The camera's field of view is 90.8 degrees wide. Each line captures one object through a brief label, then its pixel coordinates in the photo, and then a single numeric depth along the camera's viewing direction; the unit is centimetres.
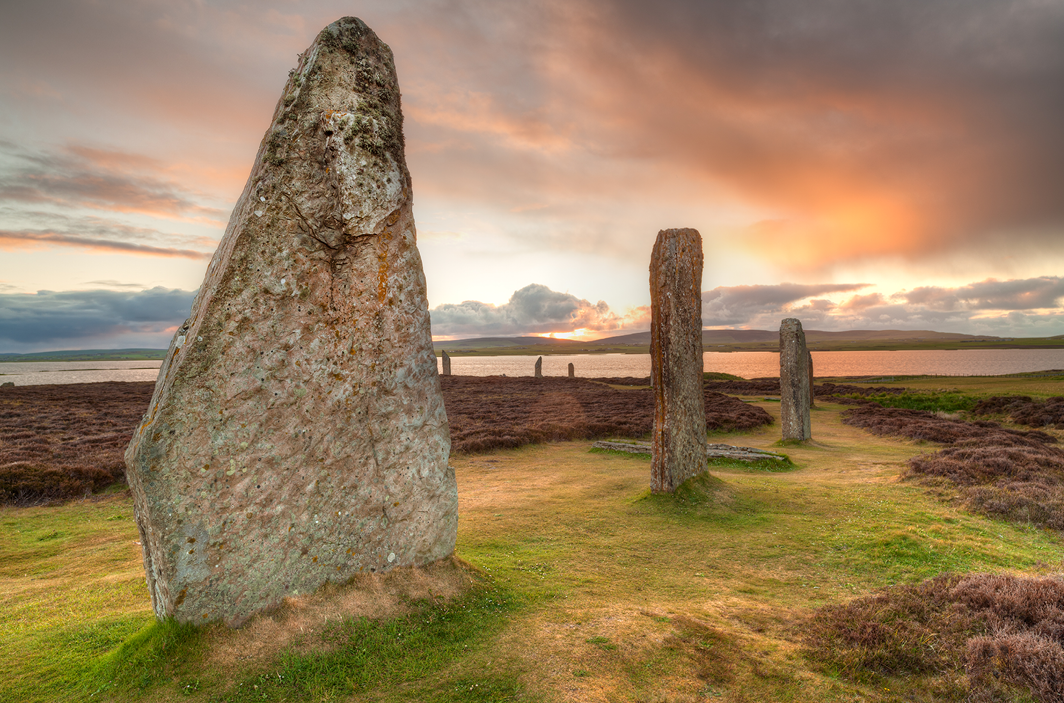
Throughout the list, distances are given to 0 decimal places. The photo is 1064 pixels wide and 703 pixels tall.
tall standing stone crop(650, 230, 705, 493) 927
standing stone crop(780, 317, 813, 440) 1572
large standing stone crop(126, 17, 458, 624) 408
